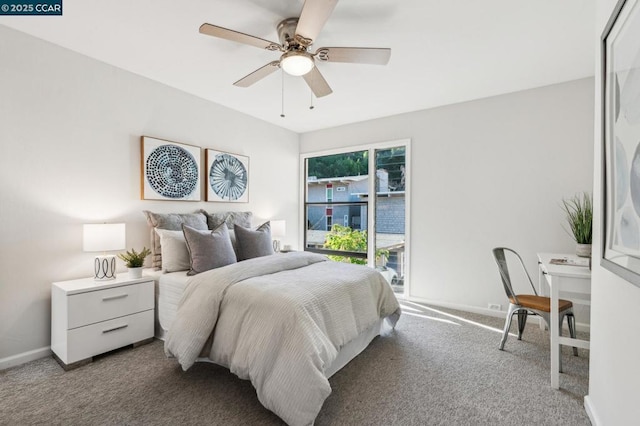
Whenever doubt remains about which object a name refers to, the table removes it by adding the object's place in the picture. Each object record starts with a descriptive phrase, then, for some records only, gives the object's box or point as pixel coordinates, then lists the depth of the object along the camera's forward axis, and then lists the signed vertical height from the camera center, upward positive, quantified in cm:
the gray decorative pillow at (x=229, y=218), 349 -10
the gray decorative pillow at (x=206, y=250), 269 -36
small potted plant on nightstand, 264 -47
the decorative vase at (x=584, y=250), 244 -31
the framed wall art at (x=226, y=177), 367 +44
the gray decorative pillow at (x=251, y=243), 314 -35
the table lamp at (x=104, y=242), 246 -27
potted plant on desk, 248 -7
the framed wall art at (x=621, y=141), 114 +31
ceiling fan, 177 +111
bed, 165 -76
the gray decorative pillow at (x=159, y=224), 299 -14
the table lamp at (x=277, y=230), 415 -27
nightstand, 224 -86
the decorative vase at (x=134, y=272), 264 -55
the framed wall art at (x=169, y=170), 307 +44
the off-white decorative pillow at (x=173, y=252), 282 -40
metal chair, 232 -76
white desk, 204 -54
